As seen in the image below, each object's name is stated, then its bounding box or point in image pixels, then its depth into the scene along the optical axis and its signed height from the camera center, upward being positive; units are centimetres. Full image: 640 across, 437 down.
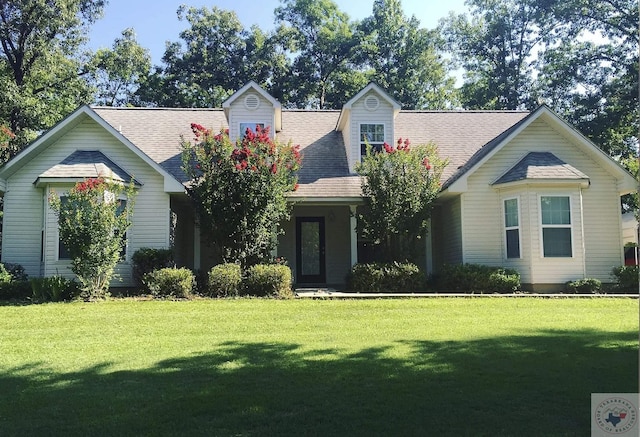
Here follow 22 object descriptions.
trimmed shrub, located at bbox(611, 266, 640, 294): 1429 -76
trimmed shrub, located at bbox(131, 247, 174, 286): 1400 -9
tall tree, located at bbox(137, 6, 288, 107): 3444 +1291
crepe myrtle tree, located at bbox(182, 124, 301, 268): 1359 +169
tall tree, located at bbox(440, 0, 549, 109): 3247 +1313
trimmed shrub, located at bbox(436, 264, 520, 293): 1395 -68
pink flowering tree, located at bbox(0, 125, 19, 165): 2051 +446
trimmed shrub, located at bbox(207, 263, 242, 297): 1260 -60
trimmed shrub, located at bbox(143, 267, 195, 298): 1259 -63
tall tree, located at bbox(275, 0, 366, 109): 3534 +1388
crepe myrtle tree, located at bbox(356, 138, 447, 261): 1448 +156
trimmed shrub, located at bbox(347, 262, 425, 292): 1409 -64
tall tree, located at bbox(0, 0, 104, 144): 2247 +915
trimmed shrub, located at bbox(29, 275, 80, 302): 1220 -69
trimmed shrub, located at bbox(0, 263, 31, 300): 1290 -67
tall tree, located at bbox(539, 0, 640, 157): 2639 +946
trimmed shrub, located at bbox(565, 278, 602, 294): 1424 -92
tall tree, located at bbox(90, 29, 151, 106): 2720 +1043
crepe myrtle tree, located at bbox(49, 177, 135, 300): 1209 +63
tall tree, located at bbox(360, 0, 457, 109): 3500 +1312
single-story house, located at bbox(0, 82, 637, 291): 1471 +171
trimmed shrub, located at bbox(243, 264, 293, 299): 1272 -64
